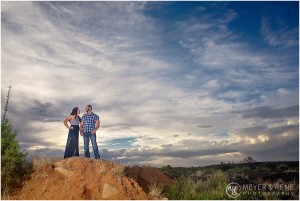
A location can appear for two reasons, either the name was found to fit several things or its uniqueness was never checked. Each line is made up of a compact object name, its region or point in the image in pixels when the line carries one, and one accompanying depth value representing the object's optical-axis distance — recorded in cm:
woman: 997
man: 1013
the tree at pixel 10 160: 877
